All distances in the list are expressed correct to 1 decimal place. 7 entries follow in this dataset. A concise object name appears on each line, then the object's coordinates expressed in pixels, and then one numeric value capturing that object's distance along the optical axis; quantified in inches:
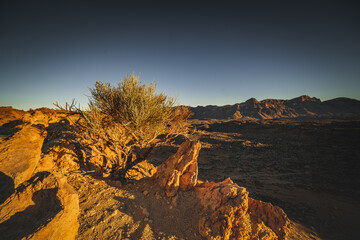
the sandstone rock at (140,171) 235.9
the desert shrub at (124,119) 197.3
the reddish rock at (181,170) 189.5
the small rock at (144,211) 146.3
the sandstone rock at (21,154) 136.2
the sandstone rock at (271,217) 153.8
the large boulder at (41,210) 89.0
